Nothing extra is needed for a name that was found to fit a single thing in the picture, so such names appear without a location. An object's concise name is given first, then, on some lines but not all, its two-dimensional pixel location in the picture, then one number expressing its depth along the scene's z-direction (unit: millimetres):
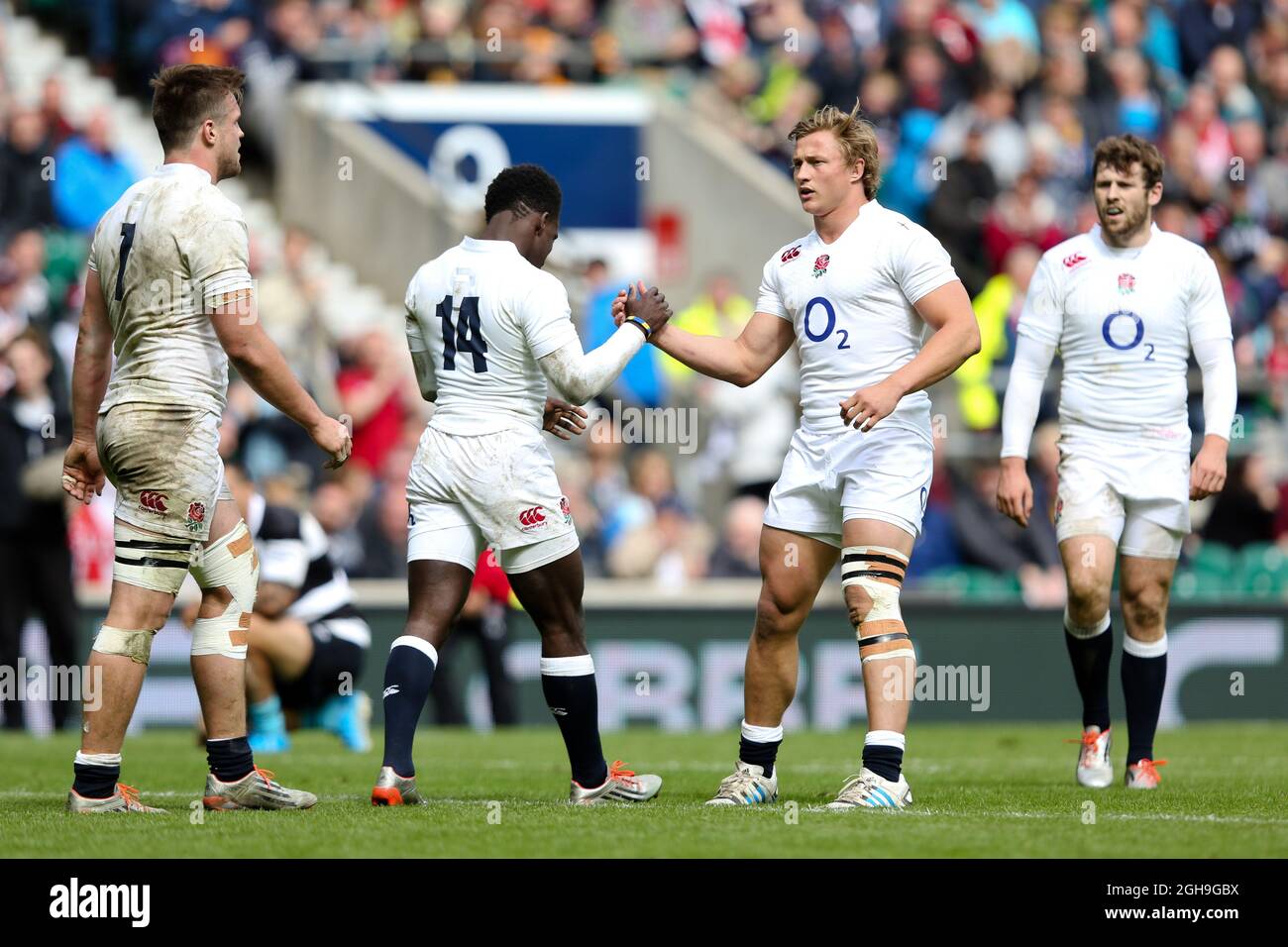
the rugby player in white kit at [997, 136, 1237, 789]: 8844
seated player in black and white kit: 11906
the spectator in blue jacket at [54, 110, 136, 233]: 17672
